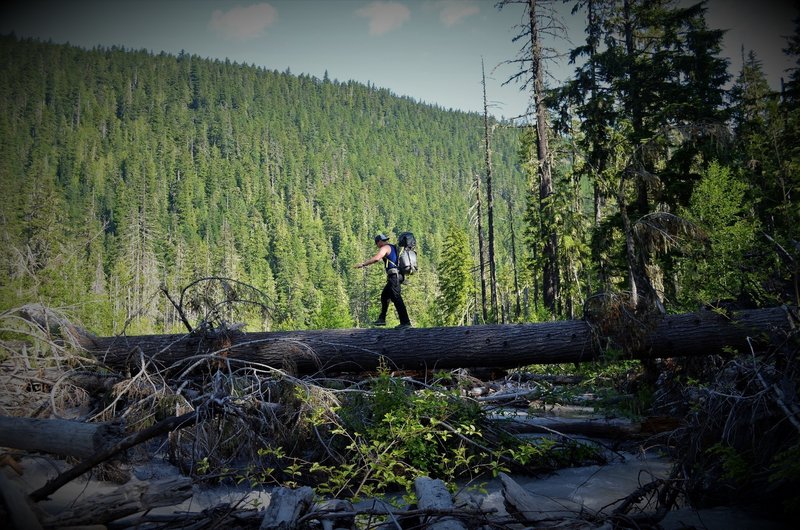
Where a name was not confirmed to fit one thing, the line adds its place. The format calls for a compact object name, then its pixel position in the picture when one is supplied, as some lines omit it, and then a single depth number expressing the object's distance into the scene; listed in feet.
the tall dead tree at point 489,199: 91.18
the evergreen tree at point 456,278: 123.44
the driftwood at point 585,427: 20.48
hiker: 28.07
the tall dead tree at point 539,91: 52.31
